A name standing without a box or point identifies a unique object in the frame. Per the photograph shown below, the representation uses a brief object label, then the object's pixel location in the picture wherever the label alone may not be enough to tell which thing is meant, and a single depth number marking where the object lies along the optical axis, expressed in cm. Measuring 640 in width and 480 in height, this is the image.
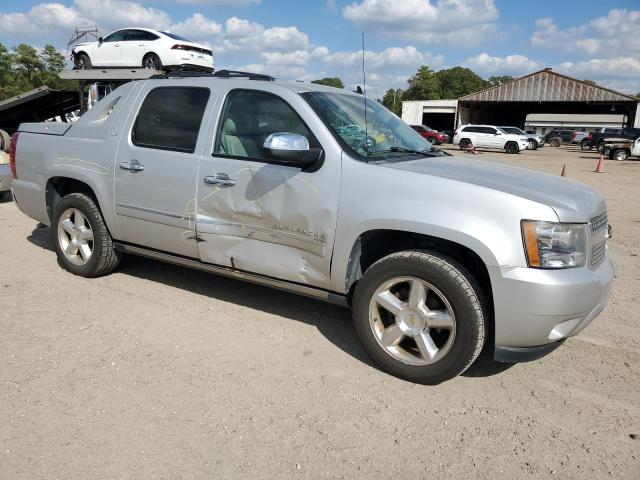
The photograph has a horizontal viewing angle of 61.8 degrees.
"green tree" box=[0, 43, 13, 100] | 6328
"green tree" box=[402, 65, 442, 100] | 8862
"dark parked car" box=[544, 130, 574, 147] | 4894
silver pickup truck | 295
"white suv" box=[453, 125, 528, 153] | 3538
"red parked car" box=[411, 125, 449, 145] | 3922
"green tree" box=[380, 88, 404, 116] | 9309
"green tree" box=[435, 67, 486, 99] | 12031
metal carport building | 4650
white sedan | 1220
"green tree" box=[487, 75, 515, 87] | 14691
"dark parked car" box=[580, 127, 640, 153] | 3291
